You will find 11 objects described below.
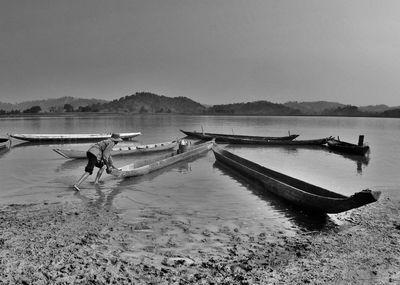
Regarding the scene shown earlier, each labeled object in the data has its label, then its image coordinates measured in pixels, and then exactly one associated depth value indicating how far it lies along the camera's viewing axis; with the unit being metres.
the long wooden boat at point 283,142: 30.54
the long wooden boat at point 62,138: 28.89
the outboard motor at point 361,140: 24.81
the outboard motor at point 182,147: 20.02
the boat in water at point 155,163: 13.01
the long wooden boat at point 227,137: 31.76
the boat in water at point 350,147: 24.12
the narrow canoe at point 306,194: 7.10
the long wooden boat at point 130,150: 18.59
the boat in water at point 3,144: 24.86
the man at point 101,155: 11.16
